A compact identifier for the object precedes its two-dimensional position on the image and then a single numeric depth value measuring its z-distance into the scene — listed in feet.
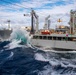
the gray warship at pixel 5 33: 262.51
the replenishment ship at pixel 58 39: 121.56
